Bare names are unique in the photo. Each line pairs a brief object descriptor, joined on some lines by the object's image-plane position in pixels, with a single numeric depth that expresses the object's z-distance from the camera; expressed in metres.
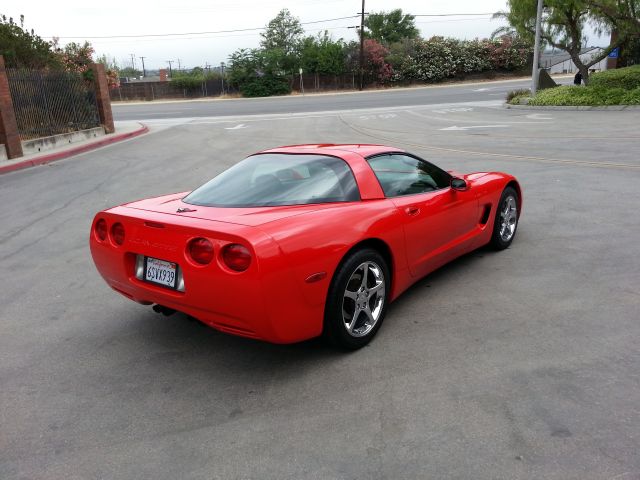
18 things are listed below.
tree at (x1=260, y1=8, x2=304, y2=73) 69.00
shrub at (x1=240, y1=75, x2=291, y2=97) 50.50
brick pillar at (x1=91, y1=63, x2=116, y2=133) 20.20
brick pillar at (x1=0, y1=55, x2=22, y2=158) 14.59
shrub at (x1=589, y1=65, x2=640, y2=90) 23.33
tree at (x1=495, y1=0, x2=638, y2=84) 23.64
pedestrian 27.80
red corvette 3.15
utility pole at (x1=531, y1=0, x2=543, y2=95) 24.33
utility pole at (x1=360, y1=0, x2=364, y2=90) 50.23
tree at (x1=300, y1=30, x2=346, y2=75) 52.09
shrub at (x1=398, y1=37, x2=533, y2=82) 51.81
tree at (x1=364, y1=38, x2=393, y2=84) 51.44
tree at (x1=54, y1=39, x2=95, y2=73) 21.44
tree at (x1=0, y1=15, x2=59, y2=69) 16.95
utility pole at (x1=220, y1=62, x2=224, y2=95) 53.86
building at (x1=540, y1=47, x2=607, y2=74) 59.22
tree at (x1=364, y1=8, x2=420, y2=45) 80.11
